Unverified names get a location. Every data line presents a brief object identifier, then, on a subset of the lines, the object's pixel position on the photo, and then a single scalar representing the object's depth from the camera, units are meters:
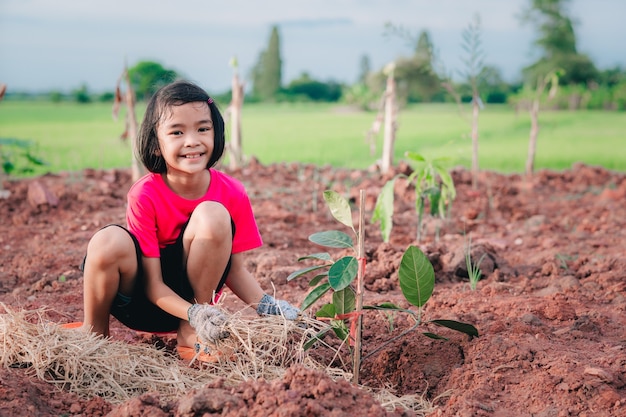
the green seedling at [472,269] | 2.92
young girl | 2.26
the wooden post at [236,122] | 6.40
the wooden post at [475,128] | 5.07
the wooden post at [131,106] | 5.34
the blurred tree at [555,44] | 21.62
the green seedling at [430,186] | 3.53
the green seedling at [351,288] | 2.01
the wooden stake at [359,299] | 1.92
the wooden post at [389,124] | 6.12
